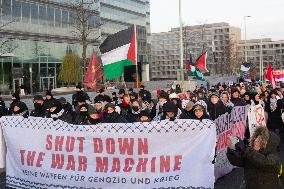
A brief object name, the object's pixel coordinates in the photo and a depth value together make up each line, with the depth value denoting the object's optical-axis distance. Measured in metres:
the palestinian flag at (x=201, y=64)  19.42
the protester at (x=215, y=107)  8.19
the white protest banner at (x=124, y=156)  5.40
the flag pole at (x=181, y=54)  21.08
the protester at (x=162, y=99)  8.28
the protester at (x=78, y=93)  10.56
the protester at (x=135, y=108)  9.37
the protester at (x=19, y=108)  8.28
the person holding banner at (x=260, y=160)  3.57
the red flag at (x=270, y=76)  14.72
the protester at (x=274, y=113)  10.42
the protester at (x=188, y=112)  6.68
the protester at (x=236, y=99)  9.27
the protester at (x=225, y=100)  8.96
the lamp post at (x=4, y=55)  37.28
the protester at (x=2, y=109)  10.10
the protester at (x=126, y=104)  9.52
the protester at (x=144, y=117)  6.34
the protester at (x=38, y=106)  8.88
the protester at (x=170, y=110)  6.40
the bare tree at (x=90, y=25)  47.88
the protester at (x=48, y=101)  8.95
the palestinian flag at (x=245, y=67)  28.71
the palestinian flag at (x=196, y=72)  19.34
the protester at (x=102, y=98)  10.12
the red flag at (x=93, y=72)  10.42
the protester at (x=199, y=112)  6.26
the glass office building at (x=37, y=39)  38.65
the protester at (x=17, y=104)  8.68
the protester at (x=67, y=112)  7.39
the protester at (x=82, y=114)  6.91
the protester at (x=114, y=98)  12.11
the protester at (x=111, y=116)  6.80
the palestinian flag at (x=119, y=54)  9.06
